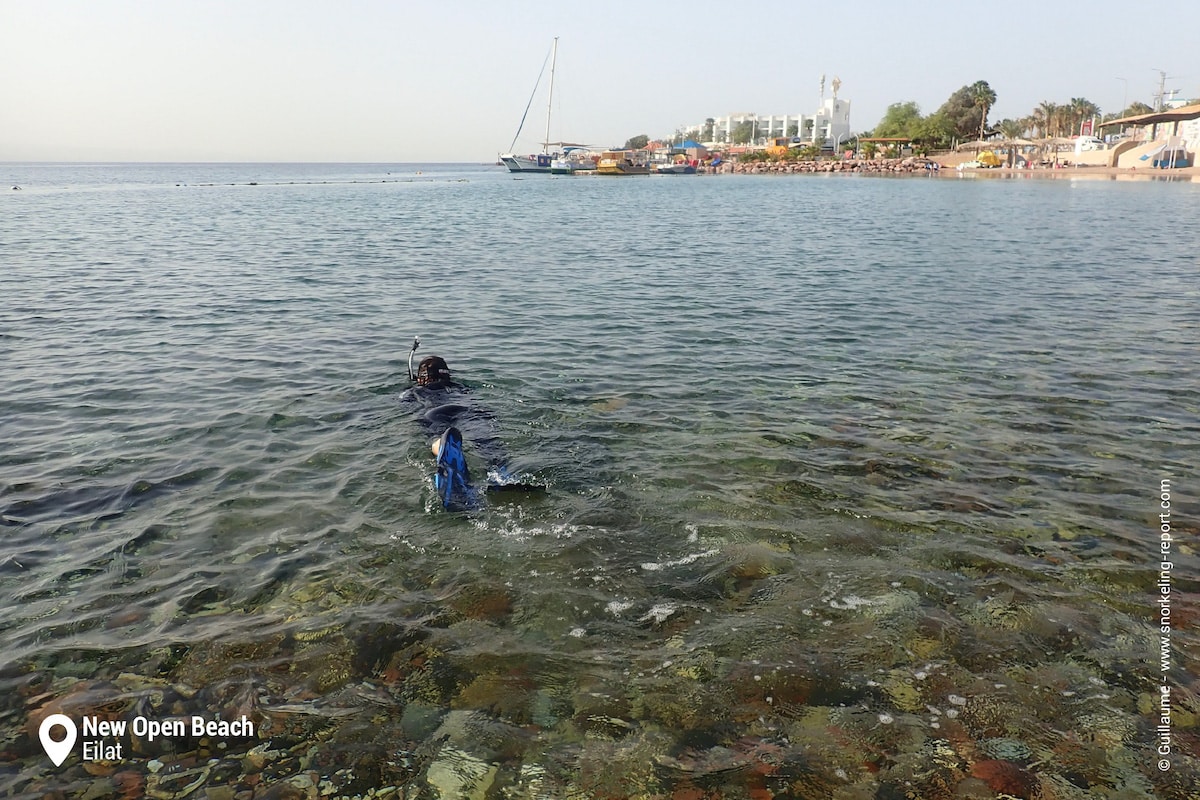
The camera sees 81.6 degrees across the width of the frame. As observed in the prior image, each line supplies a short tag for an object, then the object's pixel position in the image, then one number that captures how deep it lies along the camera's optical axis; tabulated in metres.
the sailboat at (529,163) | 167.12
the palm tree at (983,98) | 129.12
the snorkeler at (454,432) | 7.88
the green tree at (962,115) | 131.75
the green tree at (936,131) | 133.75
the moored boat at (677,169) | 160.38
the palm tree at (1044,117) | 138.50
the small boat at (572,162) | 159.12
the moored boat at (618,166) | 149.29
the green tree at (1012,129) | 156.76
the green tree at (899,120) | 152.12
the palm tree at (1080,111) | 131.62
